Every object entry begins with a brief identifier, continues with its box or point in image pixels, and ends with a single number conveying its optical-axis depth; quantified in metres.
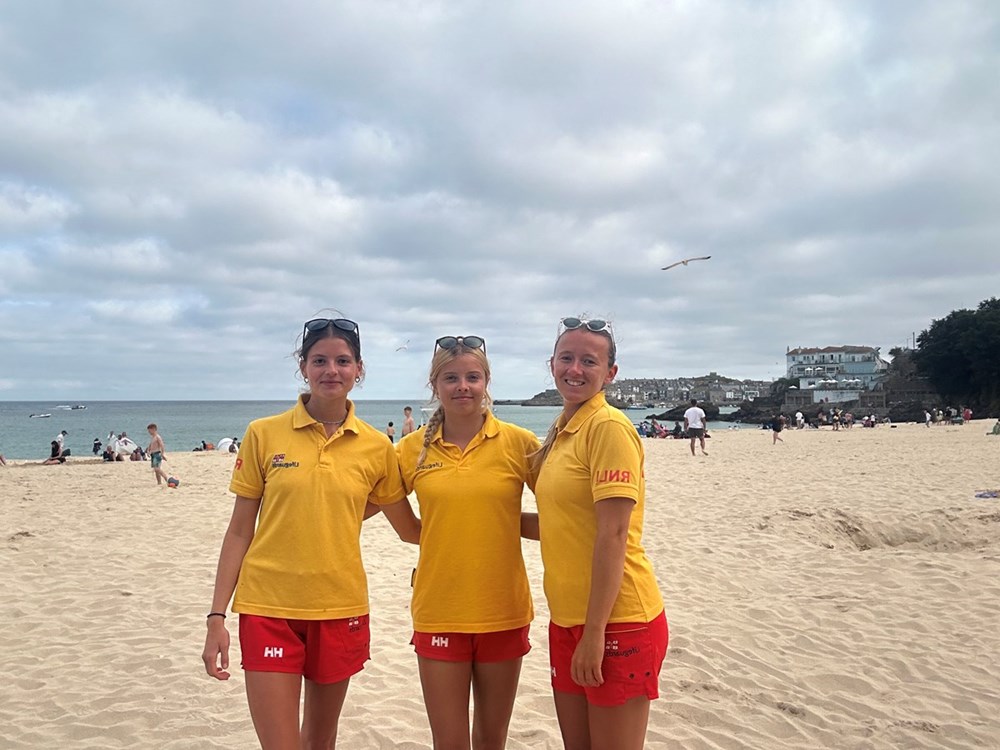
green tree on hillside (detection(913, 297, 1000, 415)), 57.34
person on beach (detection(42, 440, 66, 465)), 22.54
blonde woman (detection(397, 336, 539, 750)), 2.49
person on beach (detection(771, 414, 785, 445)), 26.68
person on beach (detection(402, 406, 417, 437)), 18.97
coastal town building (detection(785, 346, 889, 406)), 85.38
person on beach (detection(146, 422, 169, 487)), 15.41
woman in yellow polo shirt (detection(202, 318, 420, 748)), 2.38
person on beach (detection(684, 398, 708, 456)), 21.70
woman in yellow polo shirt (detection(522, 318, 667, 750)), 2.20
